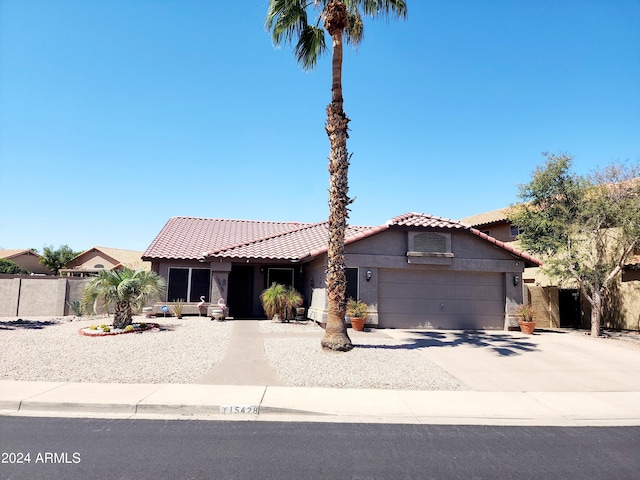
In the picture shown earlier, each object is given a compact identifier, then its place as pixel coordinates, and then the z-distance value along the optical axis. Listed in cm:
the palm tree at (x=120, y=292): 1376
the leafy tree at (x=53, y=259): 5050
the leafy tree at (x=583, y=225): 1653
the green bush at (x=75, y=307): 2008
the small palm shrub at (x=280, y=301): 1722
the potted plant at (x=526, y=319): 1591
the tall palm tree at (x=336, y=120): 1133
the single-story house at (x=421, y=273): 1616
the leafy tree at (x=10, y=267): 4194
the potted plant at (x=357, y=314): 1502
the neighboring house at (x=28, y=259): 4847
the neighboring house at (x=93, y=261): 4247
